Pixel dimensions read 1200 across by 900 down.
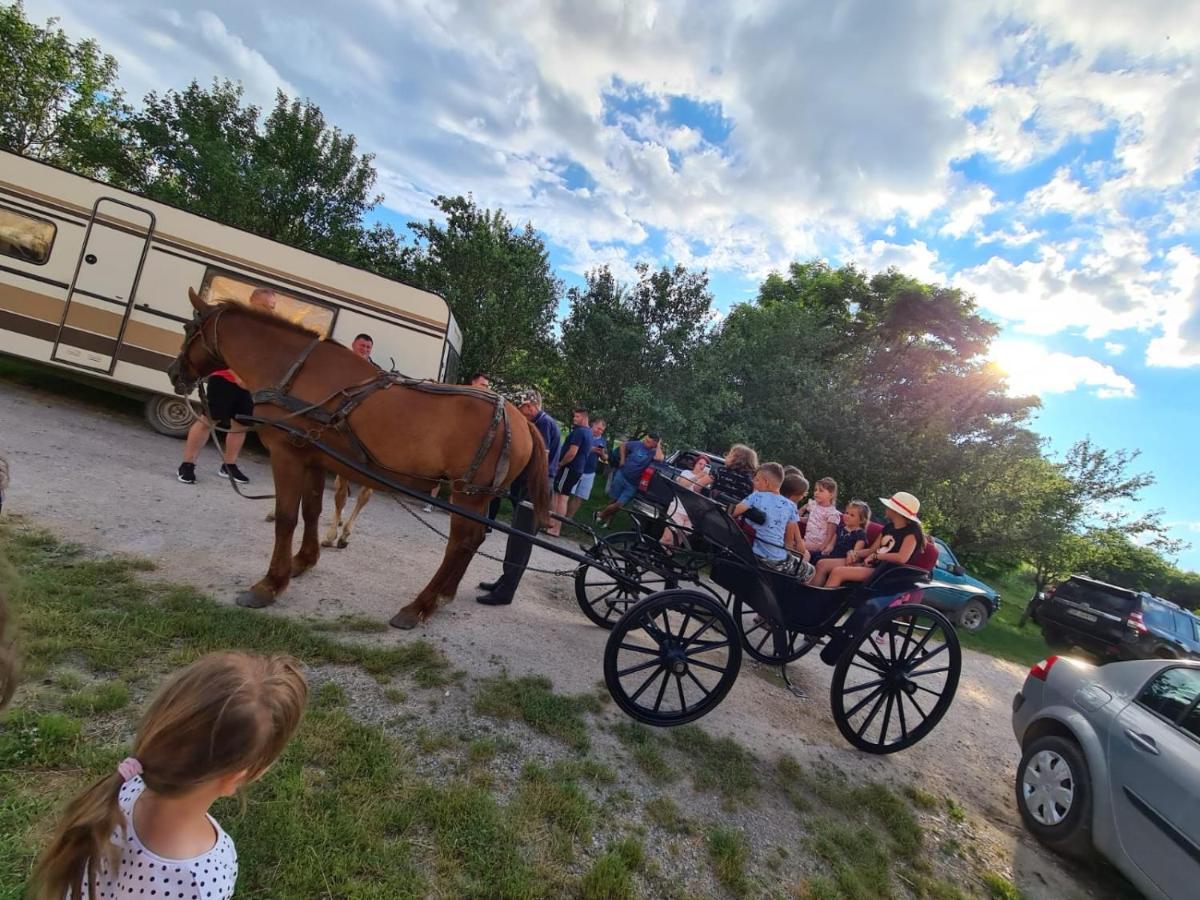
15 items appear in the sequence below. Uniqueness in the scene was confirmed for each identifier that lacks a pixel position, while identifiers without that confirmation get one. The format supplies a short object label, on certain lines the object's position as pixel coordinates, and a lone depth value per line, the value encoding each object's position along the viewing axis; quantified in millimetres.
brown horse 3869
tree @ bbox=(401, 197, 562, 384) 11750
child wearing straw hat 4027
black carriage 3359
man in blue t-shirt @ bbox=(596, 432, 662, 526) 7496
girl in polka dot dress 967
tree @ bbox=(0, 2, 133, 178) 13516
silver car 2795
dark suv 9367
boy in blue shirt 4098
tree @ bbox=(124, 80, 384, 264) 12711
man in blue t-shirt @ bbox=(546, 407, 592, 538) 8031
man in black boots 4239
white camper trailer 6762
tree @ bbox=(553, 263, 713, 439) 11219
